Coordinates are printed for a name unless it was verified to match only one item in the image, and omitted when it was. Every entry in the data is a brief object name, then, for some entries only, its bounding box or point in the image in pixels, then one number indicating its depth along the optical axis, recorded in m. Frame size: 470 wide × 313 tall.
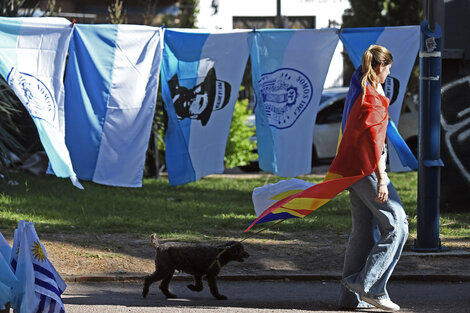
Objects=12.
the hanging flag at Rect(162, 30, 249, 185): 17.48
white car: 33.22
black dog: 12.69
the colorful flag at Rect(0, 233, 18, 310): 10.33
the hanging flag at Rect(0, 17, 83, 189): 16.33
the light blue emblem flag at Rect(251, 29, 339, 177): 17.62
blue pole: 15.58
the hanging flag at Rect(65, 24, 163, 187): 16.94
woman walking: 11.72
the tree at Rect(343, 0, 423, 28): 43.50
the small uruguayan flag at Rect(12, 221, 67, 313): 10.45
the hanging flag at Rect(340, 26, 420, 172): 17.47
